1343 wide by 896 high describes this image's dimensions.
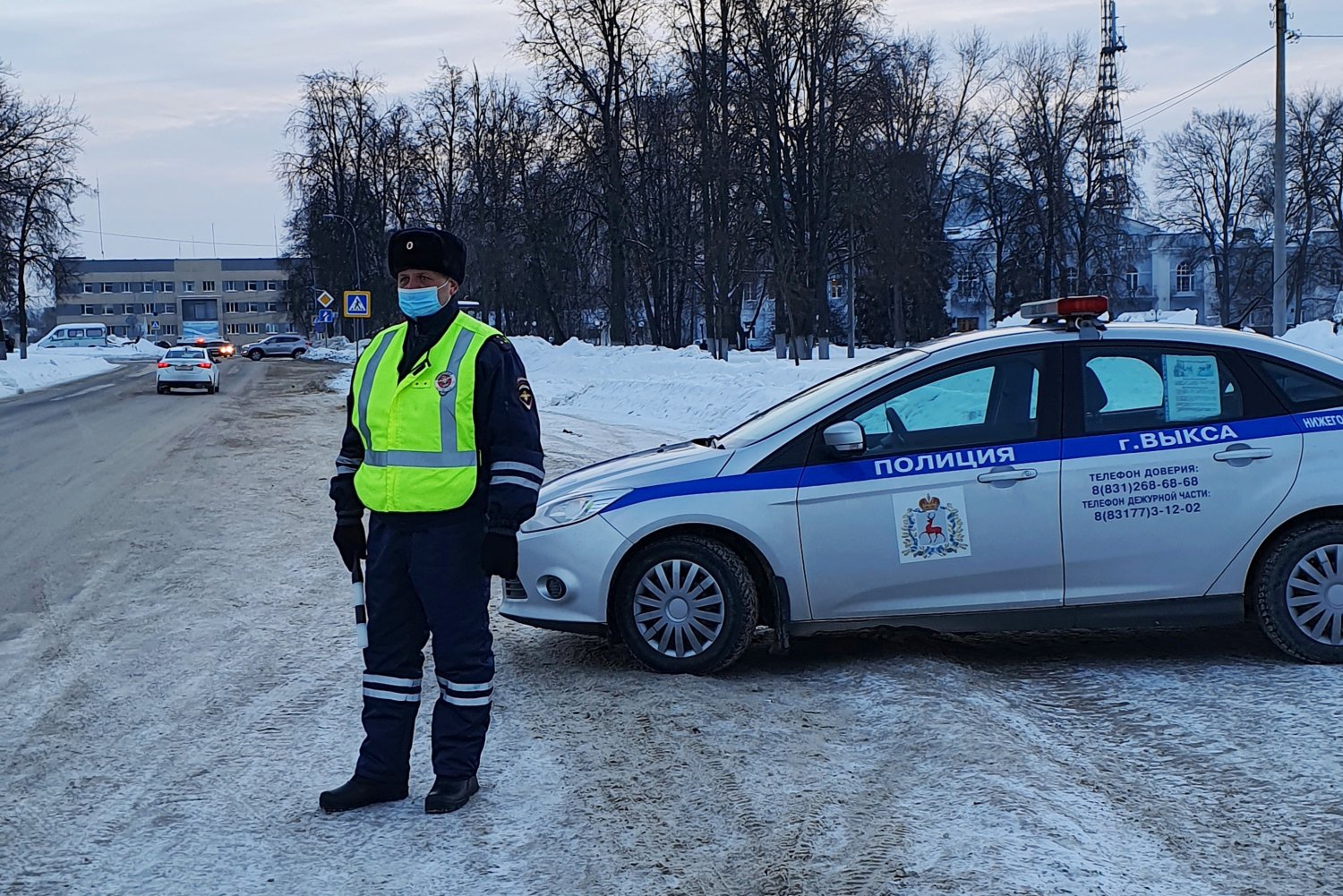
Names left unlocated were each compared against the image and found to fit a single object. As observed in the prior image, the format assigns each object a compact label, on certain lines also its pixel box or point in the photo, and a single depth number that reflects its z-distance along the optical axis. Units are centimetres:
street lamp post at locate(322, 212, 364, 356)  7027
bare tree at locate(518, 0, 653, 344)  4138
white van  8369
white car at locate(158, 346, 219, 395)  3631
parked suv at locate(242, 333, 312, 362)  8119
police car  609
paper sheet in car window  627
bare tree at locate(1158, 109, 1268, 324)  7425
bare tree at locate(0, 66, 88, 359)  4925
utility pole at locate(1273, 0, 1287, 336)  2647
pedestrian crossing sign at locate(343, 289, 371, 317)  4084
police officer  439
